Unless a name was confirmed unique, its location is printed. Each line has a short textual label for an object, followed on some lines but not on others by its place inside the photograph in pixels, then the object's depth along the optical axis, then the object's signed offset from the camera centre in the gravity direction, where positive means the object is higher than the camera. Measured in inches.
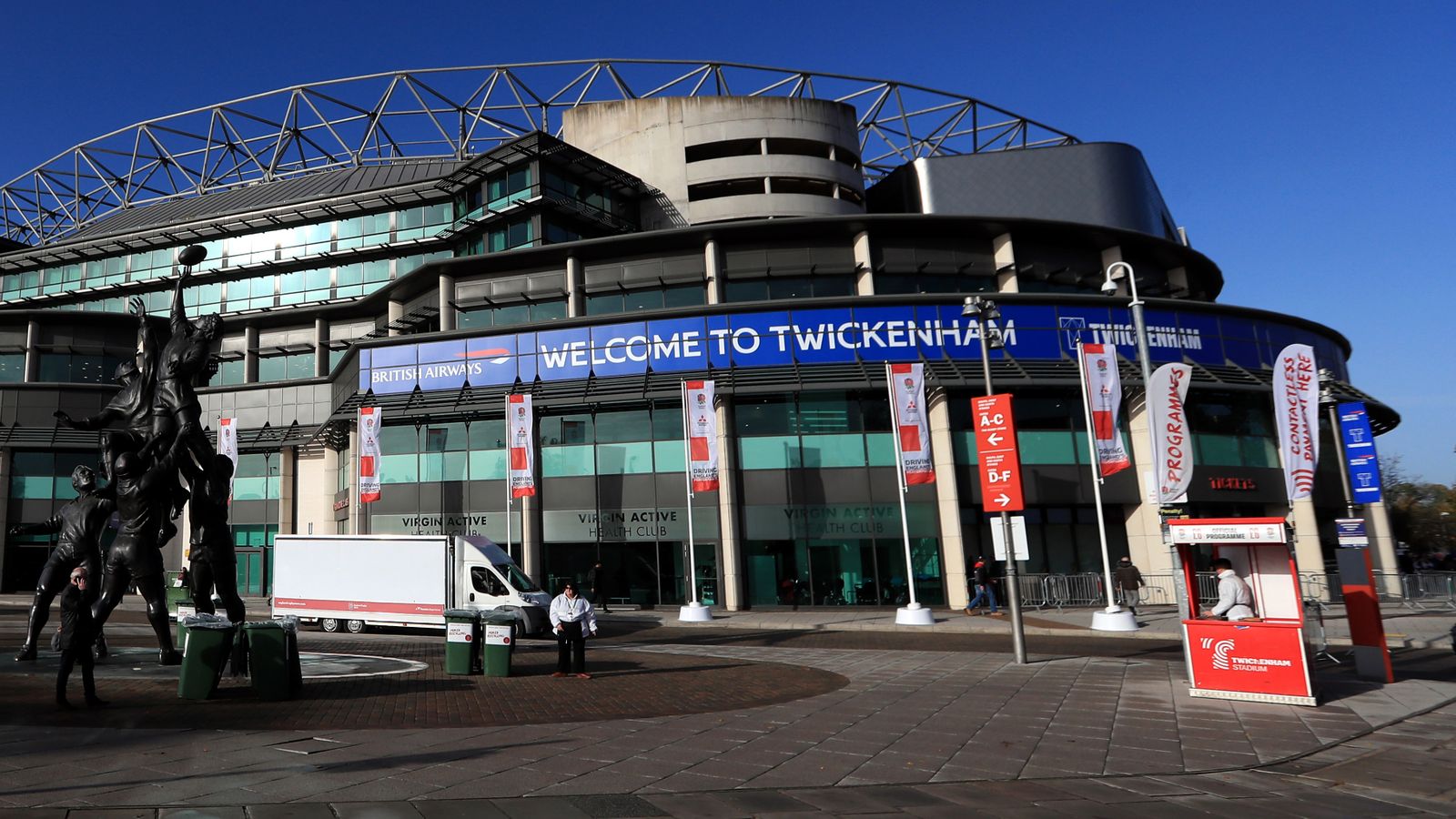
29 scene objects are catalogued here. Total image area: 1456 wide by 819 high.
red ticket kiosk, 466.9 -75.6
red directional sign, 739.4 +63.3
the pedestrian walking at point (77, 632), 408.5 -22.1
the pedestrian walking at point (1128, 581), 1053.9 -75.5
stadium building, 1286.9 +326.7
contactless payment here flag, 641.6 +73.6
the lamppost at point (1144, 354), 677.3 +134.6
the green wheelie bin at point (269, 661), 461.7 -46.9
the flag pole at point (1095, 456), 968.9 +82.1
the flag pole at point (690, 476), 1147.5 +99.4
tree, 2627.0 -48.5
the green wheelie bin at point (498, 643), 599.8 -58.7
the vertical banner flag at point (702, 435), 1173.7 +153.6
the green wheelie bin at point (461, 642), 605.6 -56.4
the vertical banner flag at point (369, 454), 1365.7 +180.2
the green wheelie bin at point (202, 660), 454.3 -43.4
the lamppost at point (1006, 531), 645.3 -2.0
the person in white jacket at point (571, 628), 609.9 -52.2
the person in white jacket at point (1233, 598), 502.0 -49.3
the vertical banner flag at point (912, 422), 1133.7 +148.0
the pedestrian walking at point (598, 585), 1190.3 -46.8
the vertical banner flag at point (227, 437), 1628.0 +264.3
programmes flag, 679.1 +63.7
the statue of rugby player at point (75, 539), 562.9 +30.5
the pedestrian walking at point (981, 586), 1114.1 -73.2
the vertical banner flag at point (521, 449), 1253.1 +160.2
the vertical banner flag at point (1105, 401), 1102.4 +156.0
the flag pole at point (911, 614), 1013.2 -95.1
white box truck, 936.3 -17.8
